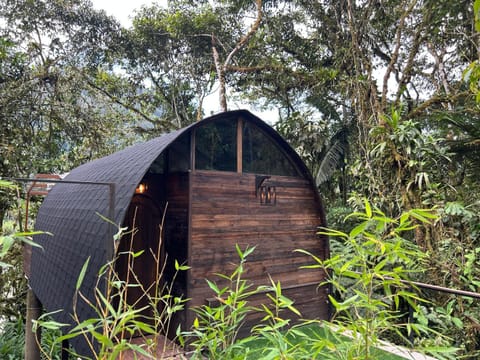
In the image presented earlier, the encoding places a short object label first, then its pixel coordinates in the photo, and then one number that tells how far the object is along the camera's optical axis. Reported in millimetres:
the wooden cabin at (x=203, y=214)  3723
